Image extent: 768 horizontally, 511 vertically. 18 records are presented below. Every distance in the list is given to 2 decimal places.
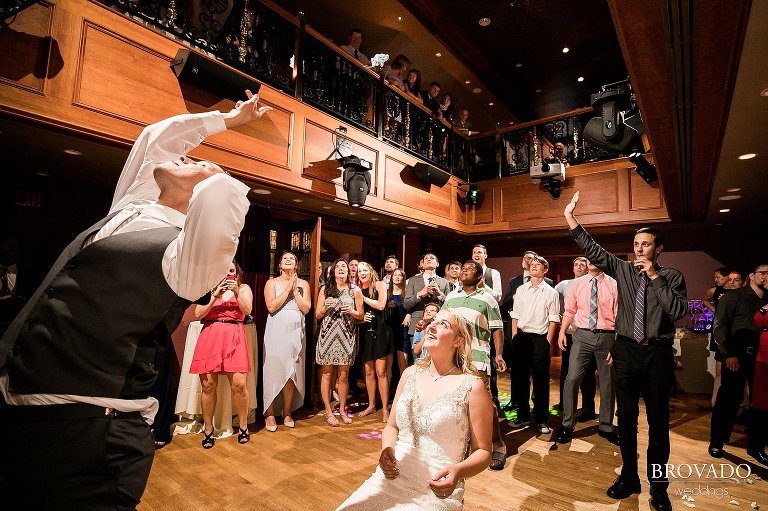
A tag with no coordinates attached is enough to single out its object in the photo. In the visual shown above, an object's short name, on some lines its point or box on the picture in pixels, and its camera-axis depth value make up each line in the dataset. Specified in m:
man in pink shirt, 3.61
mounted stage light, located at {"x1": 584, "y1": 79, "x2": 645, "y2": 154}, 3.62
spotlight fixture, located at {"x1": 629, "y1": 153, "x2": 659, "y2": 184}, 4.52
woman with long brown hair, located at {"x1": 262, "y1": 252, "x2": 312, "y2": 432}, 3.91
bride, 1.45
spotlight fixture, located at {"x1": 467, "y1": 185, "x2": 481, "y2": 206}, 6.87
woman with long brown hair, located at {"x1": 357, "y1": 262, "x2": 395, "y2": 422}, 4.27
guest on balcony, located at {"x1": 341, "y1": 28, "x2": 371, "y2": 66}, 5.51
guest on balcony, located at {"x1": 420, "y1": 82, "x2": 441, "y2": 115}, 6.64
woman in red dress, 3.33
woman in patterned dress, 4.03
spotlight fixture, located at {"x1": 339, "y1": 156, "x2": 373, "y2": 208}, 4.24
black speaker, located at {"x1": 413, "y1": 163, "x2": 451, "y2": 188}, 5.61
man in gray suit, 4.29
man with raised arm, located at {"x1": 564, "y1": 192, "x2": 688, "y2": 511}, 2.43
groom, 0.83
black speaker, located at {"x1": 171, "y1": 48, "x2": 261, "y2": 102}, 2.87
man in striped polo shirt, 3.07
